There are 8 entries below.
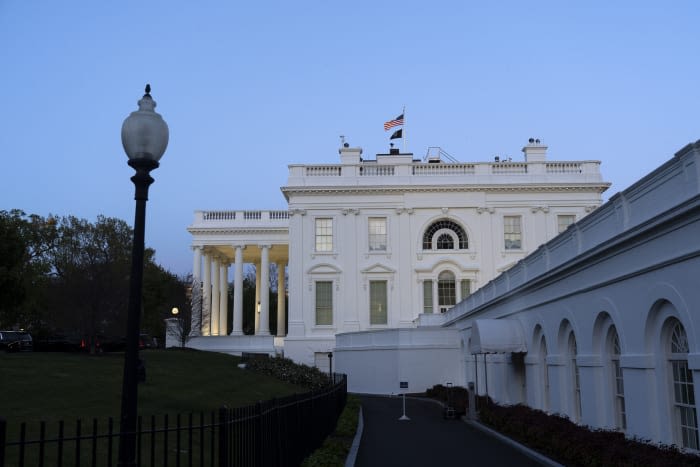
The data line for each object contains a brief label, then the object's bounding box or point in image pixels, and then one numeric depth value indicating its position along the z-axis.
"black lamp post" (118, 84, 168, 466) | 7.73
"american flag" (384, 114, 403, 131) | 58.44
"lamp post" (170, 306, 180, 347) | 55.91
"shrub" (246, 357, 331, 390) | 36.38
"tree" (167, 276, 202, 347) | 56.47
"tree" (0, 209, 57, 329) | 62.44
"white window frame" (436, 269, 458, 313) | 54.65
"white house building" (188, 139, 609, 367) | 54.69
